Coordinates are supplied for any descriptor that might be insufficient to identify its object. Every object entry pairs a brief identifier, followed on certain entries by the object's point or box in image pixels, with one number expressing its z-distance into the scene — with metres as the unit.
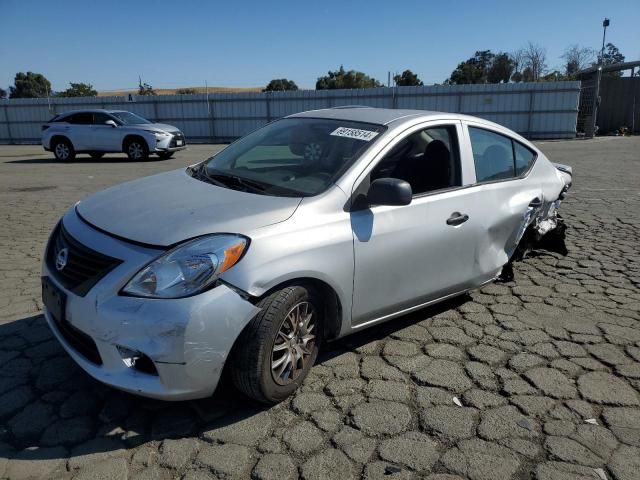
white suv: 15.80
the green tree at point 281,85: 62.75
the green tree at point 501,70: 59.43
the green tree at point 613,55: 60.80
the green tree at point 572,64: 44.47
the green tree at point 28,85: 63.69
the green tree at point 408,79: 57.91
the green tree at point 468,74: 58.36
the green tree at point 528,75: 47.95
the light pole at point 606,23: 45.99
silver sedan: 2.52
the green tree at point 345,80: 57.77
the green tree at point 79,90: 53.25
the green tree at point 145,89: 47.43
